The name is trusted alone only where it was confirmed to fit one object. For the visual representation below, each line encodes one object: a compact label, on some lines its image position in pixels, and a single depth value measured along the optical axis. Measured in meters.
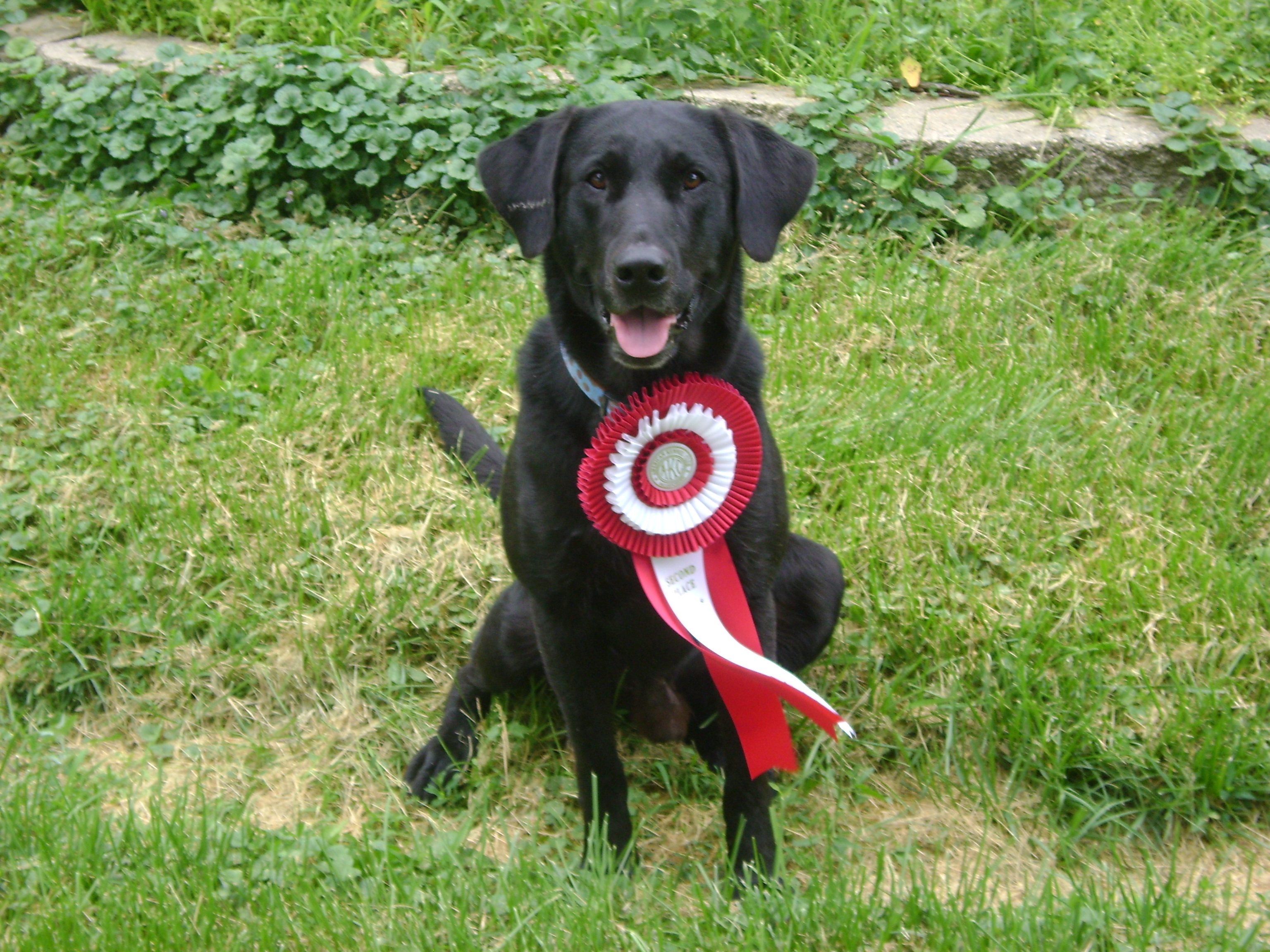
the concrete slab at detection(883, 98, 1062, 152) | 4.18
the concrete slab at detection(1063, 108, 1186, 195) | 4.16
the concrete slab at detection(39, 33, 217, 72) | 4.60
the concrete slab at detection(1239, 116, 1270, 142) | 4.15
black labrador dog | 2.20
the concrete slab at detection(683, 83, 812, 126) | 4.25
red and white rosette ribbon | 2.16
